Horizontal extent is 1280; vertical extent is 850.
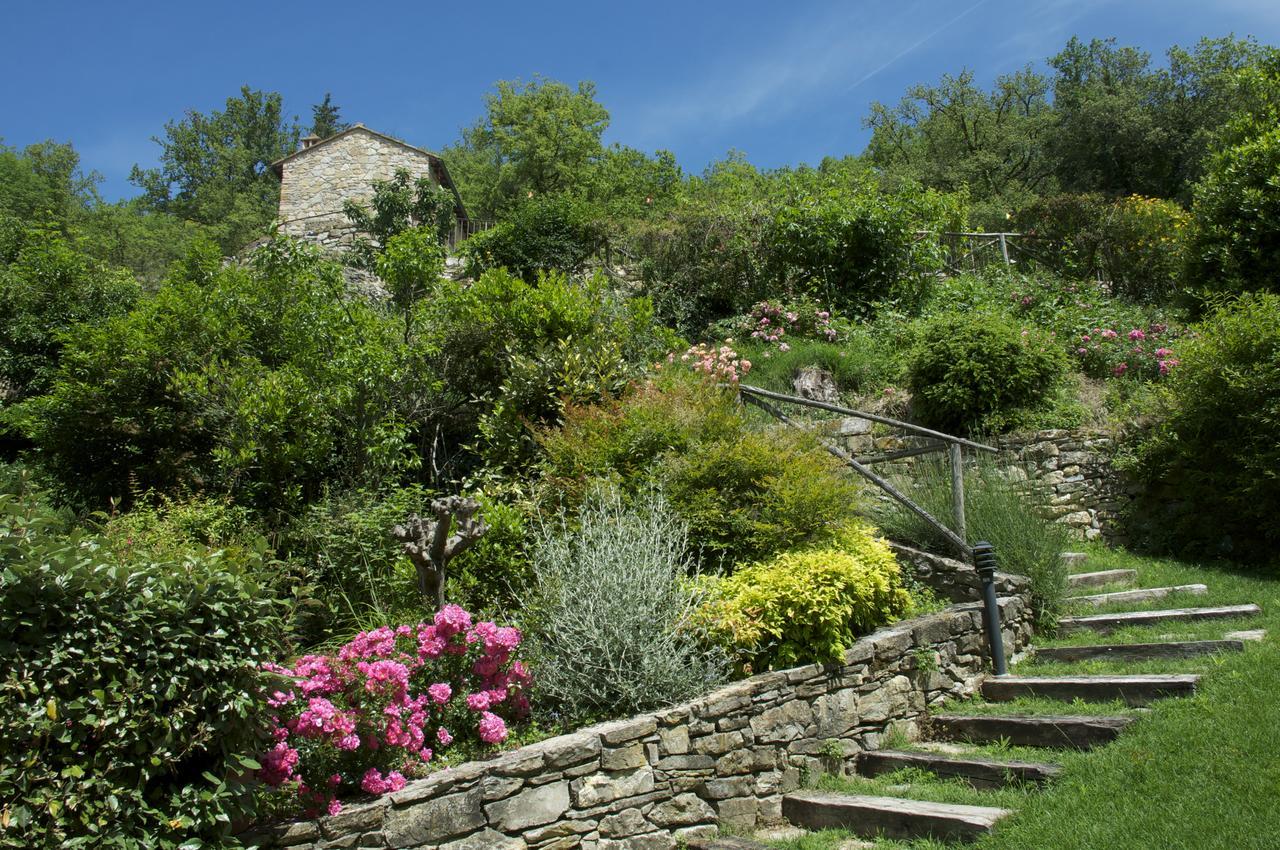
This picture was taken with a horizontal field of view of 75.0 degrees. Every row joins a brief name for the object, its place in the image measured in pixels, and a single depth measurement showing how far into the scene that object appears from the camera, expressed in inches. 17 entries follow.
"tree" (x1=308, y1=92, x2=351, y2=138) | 1849.2
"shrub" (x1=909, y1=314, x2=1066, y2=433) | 372.8
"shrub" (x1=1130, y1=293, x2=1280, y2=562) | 304.7
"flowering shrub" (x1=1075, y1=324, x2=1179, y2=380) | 415.2
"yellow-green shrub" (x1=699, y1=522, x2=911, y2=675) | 198.8
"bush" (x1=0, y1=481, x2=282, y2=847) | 117.2
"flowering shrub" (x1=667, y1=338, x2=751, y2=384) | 348.5
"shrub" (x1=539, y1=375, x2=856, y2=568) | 231.6
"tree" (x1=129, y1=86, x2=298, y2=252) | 1797.5
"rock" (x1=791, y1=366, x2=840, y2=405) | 434.6
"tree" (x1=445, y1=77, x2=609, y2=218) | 1139.9
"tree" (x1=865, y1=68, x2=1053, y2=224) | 1183.6
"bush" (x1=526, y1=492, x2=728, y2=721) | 183.8
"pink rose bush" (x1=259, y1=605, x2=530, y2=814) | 149.6
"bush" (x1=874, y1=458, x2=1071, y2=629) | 258.1
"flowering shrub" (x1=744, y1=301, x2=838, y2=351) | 498.0
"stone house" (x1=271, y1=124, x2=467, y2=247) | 815.7
